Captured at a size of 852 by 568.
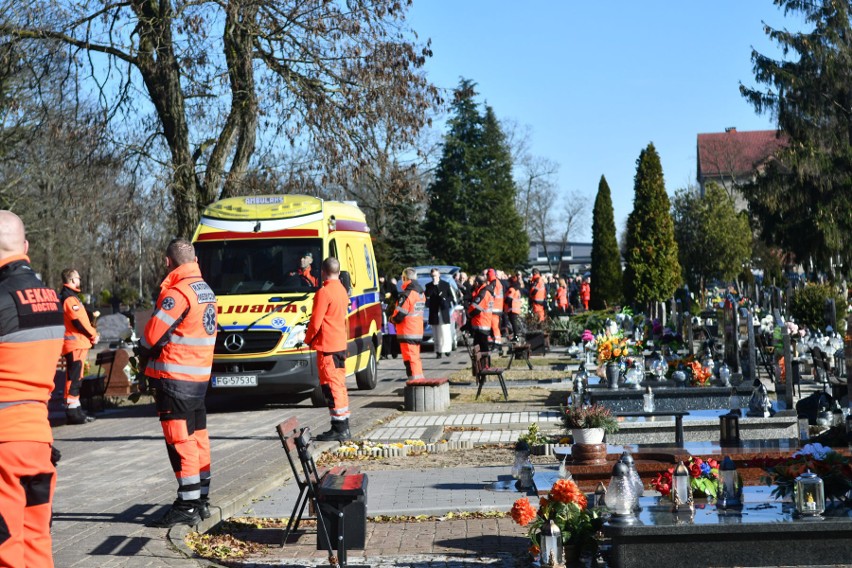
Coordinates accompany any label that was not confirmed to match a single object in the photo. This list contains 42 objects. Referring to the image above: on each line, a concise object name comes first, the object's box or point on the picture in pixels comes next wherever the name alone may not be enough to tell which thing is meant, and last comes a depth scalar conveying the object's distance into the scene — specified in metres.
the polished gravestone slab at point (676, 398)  14.00
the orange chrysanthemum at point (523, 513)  7.85
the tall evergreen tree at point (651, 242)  32.34
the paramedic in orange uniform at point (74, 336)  16.42
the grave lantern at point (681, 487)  7.38
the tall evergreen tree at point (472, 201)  77.50
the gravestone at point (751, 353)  15.09
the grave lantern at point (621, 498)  7.05
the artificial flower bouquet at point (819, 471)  7.24
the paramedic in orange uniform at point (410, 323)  18.84
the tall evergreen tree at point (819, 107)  46.88
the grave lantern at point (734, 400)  13.90
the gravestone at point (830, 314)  22.80
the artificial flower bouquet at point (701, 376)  14.65
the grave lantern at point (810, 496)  7.00
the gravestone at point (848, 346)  9.57
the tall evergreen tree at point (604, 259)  48.72
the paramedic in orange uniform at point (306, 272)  17.73
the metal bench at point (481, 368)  18.47
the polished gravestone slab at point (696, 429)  12.34
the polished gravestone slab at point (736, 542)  6.75
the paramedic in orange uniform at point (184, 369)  9.20
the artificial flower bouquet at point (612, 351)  16.55
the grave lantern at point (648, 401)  13.79
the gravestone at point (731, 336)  16.08
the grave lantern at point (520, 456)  9.92
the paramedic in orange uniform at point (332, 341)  13.66
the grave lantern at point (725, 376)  14.45
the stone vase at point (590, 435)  10.23
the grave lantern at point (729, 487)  7.45
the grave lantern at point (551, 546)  7.25
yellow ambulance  17.27
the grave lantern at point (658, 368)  15.57
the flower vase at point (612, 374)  14.98
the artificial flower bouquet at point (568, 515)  7.34
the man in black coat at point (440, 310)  28.72
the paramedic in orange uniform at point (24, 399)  5.48
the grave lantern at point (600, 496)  8.12
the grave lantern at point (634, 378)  14.76
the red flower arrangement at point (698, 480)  7.66
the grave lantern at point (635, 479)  7.20
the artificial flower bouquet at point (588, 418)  10.62
